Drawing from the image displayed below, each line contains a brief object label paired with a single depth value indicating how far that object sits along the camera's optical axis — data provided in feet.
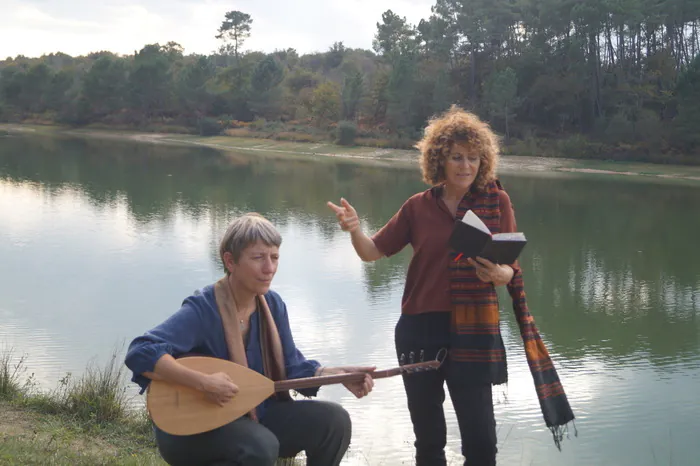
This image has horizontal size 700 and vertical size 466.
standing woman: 9.36
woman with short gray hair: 7.91
